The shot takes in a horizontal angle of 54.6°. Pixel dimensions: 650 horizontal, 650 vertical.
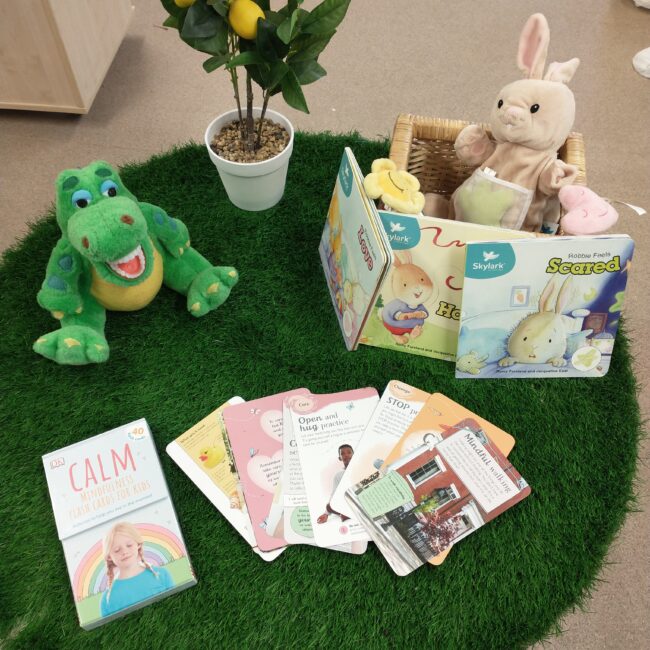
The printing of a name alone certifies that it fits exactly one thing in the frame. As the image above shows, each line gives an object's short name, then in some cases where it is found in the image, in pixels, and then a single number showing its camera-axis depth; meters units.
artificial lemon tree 1.13
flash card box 1.07
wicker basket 1.29
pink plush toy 1.14
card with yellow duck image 1.16
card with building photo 1.12
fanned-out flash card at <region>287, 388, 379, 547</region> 1.14
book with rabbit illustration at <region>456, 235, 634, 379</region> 1.16
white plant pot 1.42
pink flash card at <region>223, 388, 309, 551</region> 1.15
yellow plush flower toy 1.20
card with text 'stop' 1.17
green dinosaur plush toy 1.10
